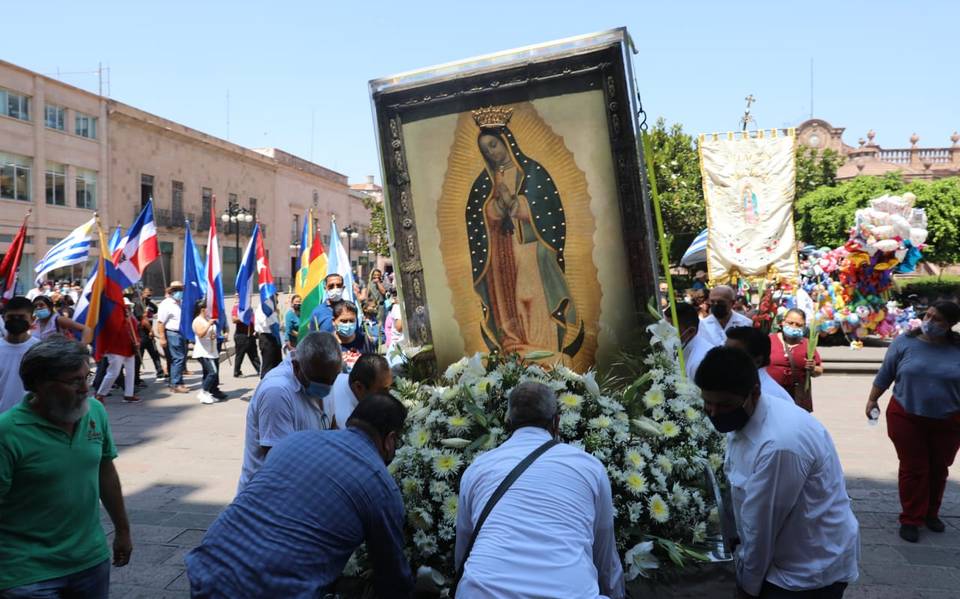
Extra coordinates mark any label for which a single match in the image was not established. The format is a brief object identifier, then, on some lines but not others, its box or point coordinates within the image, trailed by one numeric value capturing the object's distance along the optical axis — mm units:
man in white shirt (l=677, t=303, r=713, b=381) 5965
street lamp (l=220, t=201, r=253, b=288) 28422
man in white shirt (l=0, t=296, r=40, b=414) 5344
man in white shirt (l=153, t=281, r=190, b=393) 13314
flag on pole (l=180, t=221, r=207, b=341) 12844
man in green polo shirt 3004
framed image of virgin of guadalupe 4617
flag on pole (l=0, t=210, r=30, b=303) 11045
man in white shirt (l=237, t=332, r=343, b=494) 4059
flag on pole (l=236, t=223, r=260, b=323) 13438
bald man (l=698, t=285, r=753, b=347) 6582
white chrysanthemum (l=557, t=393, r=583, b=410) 4078
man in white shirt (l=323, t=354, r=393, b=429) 4203
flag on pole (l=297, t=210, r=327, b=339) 11109
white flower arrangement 3689
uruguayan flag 12586
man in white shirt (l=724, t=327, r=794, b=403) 4352
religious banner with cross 18422
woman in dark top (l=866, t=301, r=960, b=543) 5840
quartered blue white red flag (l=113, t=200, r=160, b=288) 12352
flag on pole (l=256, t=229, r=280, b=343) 13898
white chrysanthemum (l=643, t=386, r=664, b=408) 4223
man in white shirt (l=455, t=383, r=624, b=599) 2539
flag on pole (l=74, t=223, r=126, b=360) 11094
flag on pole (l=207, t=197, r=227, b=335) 13484
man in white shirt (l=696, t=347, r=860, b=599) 2744
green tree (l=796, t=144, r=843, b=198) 41688
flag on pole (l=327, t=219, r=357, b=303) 12789
